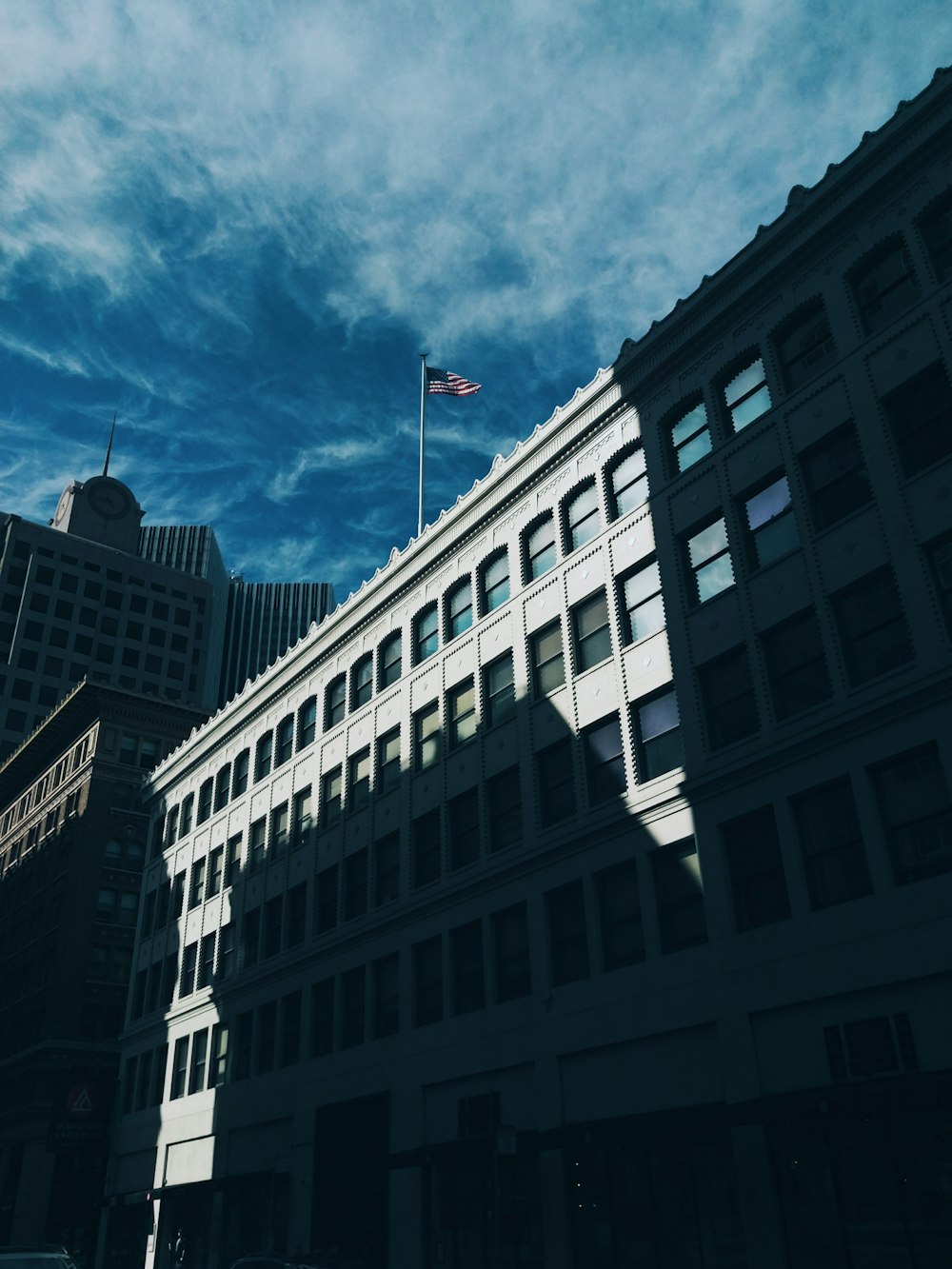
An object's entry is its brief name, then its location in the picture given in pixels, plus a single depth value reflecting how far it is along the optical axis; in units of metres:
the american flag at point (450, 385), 39.16
